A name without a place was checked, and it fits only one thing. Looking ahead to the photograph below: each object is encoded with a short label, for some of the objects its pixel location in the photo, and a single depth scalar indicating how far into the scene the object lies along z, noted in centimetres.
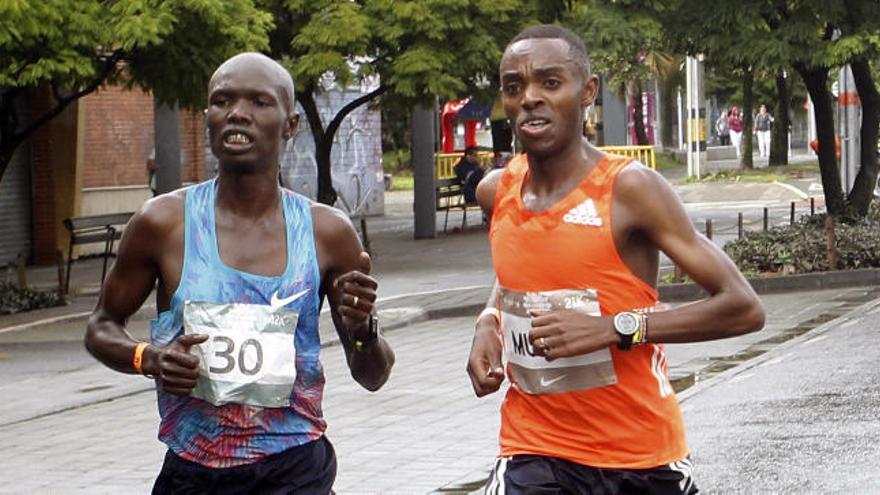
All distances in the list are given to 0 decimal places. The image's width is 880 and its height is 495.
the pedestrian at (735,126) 6500
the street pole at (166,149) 2383
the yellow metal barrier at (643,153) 3769
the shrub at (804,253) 2048
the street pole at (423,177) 3139
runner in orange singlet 466
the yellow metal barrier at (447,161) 4068
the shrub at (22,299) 1986
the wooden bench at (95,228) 2238
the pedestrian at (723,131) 6956
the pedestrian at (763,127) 6088
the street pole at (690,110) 4659
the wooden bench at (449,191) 3303
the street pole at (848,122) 2716
